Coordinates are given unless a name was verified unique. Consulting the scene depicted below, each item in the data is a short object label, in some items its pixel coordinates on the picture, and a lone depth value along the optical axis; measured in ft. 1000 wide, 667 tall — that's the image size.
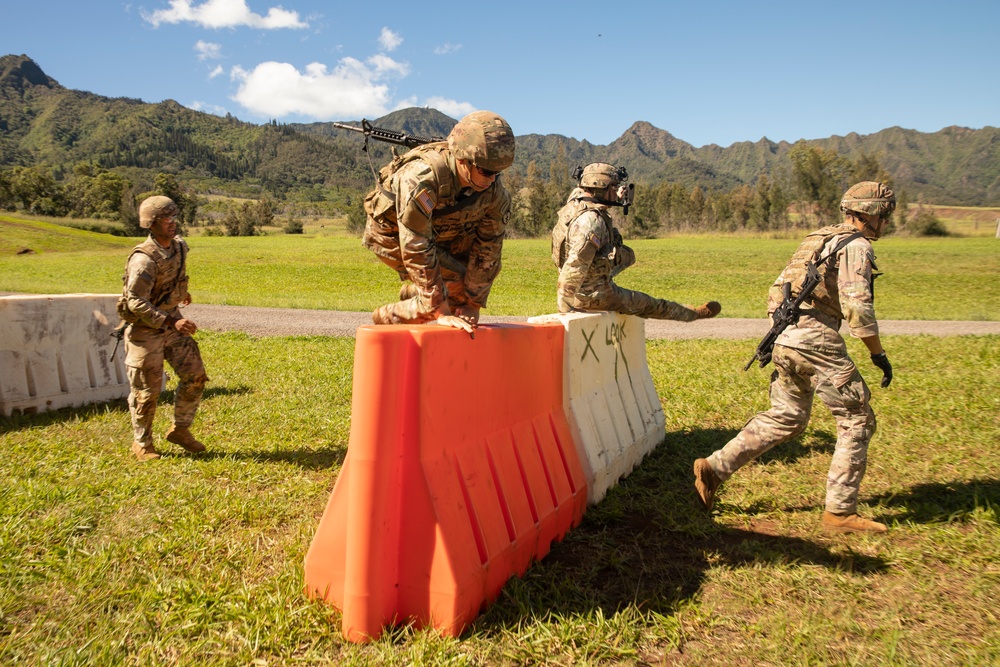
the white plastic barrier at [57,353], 23.76
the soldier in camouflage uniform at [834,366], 14.57
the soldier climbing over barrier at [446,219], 12.74
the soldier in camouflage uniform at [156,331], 19.01
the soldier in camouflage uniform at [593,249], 19.16
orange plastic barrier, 9.80
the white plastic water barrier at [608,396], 15.51
